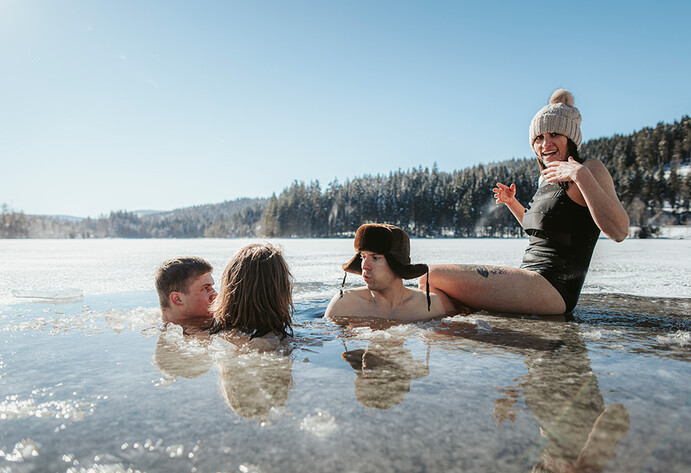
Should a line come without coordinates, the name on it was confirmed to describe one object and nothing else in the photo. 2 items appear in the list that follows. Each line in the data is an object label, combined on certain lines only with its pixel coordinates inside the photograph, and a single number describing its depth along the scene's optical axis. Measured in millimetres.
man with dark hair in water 3518
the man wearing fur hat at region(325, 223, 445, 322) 3436
